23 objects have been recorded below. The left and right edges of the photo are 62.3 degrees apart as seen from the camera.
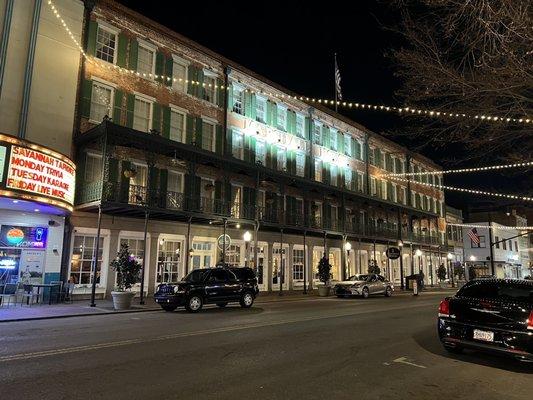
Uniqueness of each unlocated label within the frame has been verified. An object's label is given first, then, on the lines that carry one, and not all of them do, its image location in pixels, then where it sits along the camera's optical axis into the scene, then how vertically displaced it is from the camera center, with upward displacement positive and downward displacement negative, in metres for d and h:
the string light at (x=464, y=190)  17.54 +6.21
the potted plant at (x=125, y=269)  17.78 +0.07
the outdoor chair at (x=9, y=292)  17.59 -0.93
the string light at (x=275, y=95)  10.46 +10.00
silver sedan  26.11 -0.71
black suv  16.45 -0.67
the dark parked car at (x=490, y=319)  7.51 -0.76
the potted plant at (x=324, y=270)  28.98 +0.24
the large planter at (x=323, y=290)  27.42 -0.99
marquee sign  15.34 +3.55
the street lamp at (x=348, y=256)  36.62 +1.45
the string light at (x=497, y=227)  57.99 +6.56
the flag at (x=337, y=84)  35.00 +15.03
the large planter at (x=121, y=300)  16.89 -1.10
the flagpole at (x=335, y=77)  35.53 +15.66
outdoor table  17.27 -0.64
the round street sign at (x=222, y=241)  21.94 +1.56
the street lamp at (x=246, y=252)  28.06 +1.30
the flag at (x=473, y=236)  57.59 +5.16
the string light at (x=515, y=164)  12.62 +3.27
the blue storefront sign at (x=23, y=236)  18.30 +1.38
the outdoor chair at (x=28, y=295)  17.71 -1.02
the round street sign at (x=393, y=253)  34.91 +1.72
